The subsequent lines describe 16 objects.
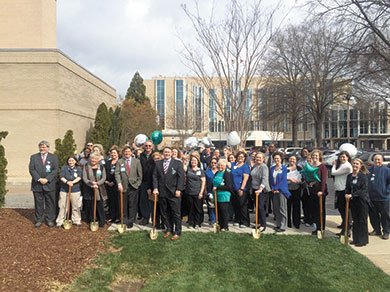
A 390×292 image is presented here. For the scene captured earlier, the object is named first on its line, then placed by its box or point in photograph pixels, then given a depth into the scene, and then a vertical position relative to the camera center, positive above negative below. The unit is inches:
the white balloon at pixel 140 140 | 438.3 +2.5
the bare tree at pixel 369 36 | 529.0 +194.1
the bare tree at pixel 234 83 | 498.0 +100.9
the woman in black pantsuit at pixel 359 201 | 251.1 -50.4
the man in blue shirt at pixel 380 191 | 264.8 -44.5
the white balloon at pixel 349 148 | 307.5 -8.1
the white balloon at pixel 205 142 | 610.1 -1.5
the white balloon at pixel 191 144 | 547.0 -4.7
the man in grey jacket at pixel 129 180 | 283.1 -35.4
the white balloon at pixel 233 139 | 488.7 +3.3
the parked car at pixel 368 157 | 671.2 -39.6
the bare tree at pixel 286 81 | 1034.7 +249.2
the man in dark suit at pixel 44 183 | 279.4 -36.9
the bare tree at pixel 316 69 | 880.9 +225.3
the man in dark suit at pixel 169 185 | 262.4 -37.7
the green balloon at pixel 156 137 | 446.6 +6.7
